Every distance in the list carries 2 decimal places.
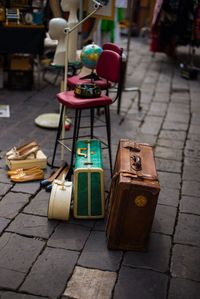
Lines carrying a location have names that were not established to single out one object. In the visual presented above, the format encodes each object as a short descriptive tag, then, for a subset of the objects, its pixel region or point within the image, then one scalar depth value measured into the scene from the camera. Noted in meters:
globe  4.10
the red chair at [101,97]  3.42
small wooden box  3.70
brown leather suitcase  2.67
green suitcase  3.04
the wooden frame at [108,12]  5.18
